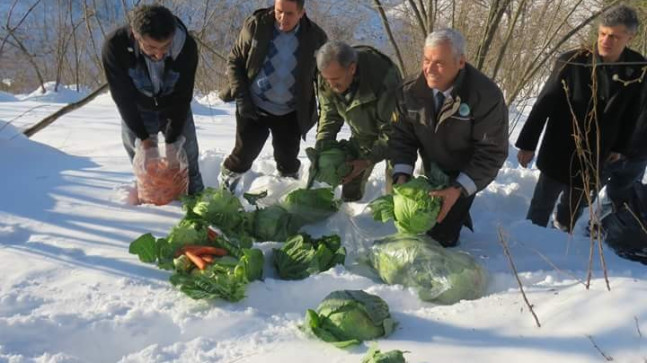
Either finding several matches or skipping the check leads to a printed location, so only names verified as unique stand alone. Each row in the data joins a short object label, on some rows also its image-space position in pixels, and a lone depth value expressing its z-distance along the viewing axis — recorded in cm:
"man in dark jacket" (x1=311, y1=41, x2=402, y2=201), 328
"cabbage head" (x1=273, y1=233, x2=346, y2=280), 299
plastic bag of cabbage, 281
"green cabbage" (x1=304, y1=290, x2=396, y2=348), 240
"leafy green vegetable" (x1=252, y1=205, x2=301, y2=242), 349
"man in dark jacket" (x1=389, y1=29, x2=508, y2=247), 300
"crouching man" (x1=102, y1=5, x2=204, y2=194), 324
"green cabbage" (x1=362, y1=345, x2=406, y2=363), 210
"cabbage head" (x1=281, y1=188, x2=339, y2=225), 373
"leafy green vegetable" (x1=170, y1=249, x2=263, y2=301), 268
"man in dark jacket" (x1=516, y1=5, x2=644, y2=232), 325
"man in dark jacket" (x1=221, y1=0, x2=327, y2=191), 380
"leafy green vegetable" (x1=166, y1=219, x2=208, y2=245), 312
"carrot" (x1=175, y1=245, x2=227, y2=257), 302
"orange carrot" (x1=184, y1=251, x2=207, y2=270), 288
